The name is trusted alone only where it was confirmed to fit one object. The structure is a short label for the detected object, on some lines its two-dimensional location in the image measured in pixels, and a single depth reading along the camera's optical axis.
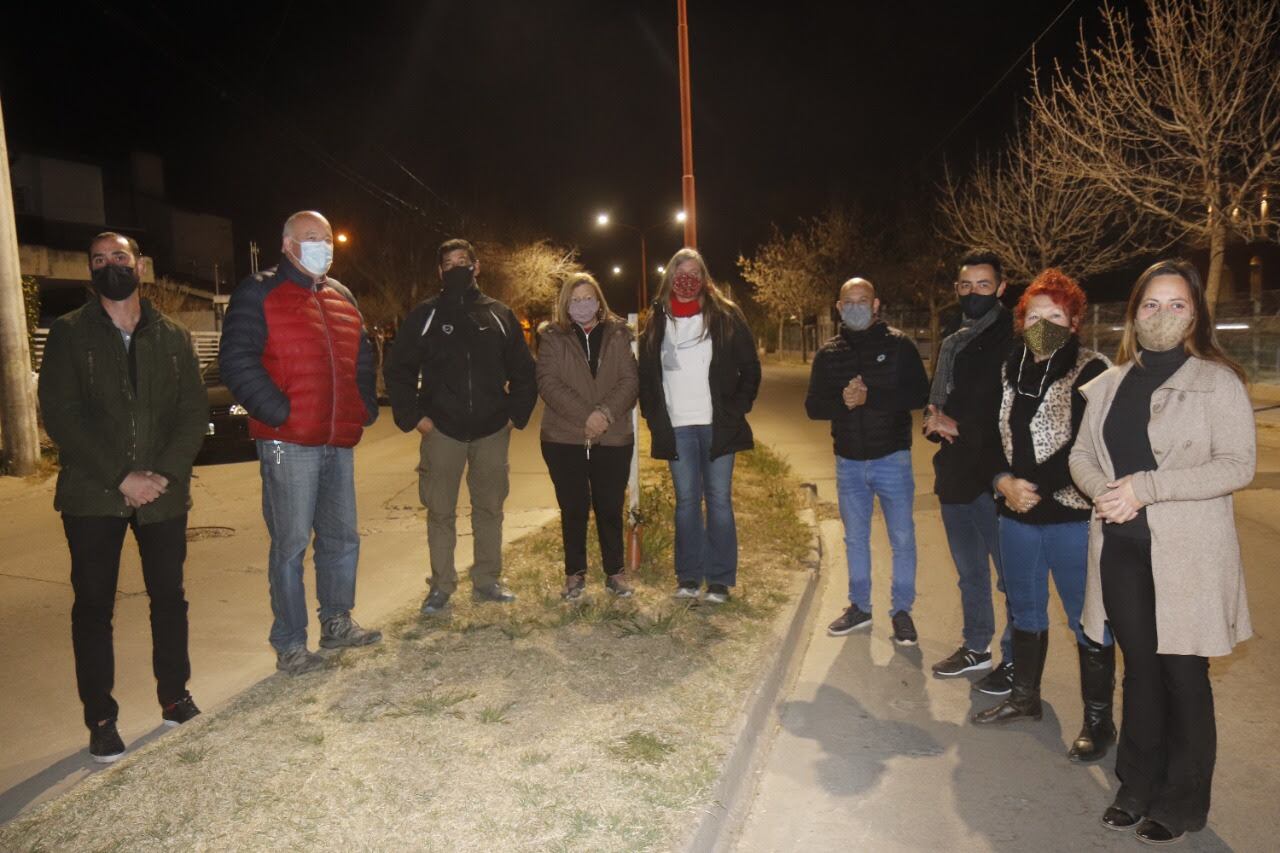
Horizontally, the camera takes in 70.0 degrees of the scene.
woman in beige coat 3.06
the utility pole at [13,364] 10.98
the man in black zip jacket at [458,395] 5.47
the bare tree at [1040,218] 17.81
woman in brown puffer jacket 5.71
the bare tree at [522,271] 39.38
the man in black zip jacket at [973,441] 4.30
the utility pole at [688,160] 8.11
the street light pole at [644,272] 43.86
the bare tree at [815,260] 38.97
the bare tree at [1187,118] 14.32
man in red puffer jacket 4.47
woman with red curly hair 3.86
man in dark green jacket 3.93
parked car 12.63
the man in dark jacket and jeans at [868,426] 5.28
